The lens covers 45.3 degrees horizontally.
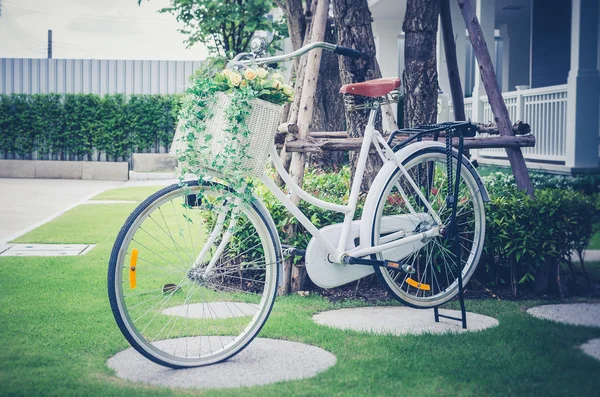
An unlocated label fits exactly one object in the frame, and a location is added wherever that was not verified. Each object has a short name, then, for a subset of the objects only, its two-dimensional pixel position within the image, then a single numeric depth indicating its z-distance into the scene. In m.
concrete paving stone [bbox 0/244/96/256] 6.01
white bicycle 3.11
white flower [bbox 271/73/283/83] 3.23
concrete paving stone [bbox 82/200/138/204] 10.19
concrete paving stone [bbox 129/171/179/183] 15.57
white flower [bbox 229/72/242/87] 3.04
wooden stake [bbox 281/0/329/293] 4.57
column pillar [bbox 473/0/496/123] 12.45
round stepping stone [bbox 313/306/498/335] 3.71
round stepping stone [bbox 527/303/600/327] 3.05
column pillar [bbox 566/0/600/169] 9.31
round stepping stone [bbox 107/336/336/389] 2.93
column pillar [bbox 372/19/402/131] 17.34
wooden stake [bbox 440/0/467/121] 5.43
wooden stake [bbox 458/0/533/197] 4.77
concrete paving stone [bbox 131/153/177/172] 16.80
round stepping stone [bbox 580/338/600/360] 2.67
